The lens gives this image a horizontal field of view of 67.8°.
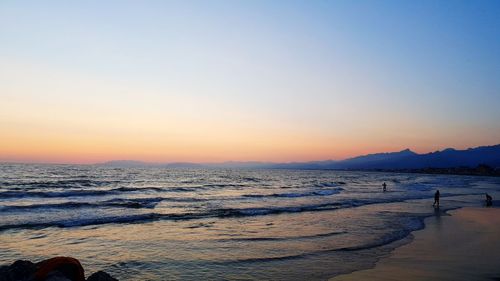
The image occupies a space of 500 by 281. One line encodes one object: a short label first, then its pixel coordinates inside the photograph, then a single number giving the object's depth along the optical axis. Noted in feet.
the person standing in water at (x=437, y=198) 104.98
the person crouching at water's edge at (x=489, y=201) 108.37
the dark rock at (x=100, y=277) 20.99
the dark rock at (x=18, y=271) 20.42
